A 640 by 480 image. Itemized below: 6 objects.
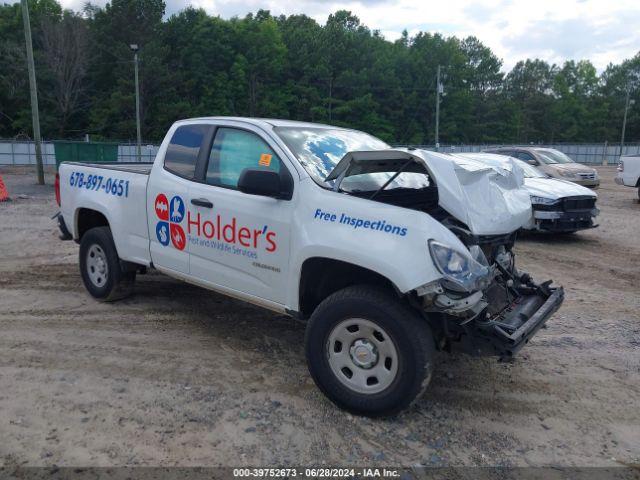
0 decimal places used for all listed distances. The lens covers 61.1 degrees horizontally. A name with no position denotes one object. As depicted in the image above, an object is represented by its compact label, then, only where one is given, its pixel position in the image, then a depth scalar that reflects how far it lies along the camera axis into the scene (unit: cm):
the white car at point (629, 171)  1602
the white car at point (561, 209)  949
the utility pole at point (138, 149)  2978
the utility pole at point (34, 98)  1798
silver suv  1633
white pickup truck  346
